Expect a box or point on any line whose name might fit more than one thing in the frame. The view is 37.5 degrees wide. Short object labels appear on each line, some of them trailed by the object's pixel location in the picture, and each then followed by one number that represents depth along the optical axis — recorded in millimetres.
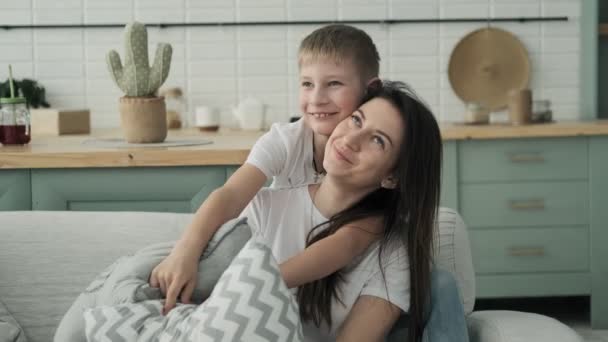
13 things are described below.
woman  1773
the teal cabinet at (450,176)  3469
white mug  3840
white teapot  3836
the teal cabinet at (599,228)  3521
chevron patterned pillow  1486
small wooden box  3748
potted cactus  3143
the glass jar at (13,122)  3287
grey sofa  1976
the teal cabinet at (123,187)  3127
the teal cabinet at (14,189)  3121
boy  1932
